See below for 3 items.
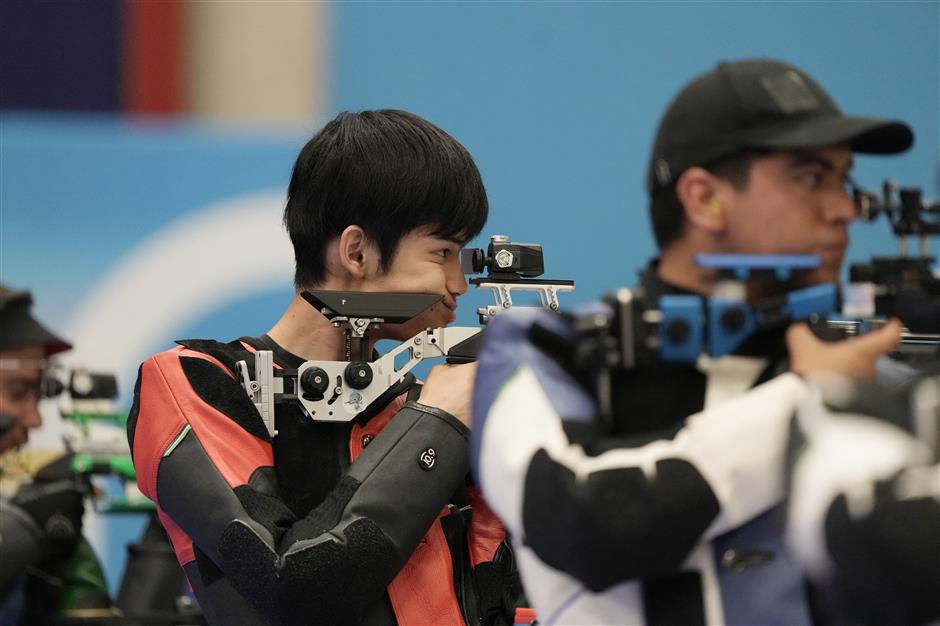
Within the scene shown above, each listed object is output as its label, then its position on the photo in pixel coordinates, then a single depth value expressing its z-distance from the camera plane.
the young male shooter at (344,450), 7.44
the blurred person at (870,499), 7.02
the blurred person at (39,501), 8.24
